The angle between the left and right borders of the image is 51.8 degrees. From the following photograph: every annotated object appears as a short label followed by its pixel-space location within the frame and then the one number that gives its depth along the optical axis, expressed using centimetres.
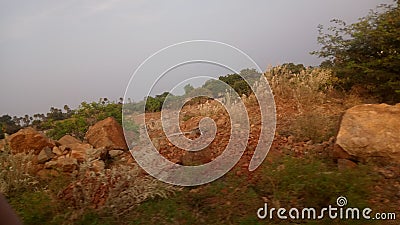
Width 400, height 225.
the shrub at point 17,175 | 439
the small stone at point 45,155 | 518
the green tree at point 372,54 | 687
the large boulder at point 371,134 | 431
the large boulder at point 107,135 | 549
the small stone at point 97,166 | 426
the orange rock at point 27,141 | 543
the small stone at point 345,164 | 401
